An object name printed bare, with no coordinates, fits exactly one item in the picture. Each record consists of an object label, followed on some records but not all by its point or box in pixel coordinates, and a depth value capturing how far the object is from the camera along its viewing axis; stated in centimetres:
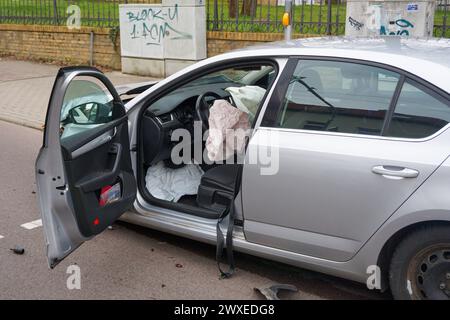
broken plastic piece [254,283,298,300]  334
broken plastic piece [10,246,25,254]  405
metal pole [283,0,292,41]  840
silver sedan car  291
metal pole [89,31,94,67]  1304
